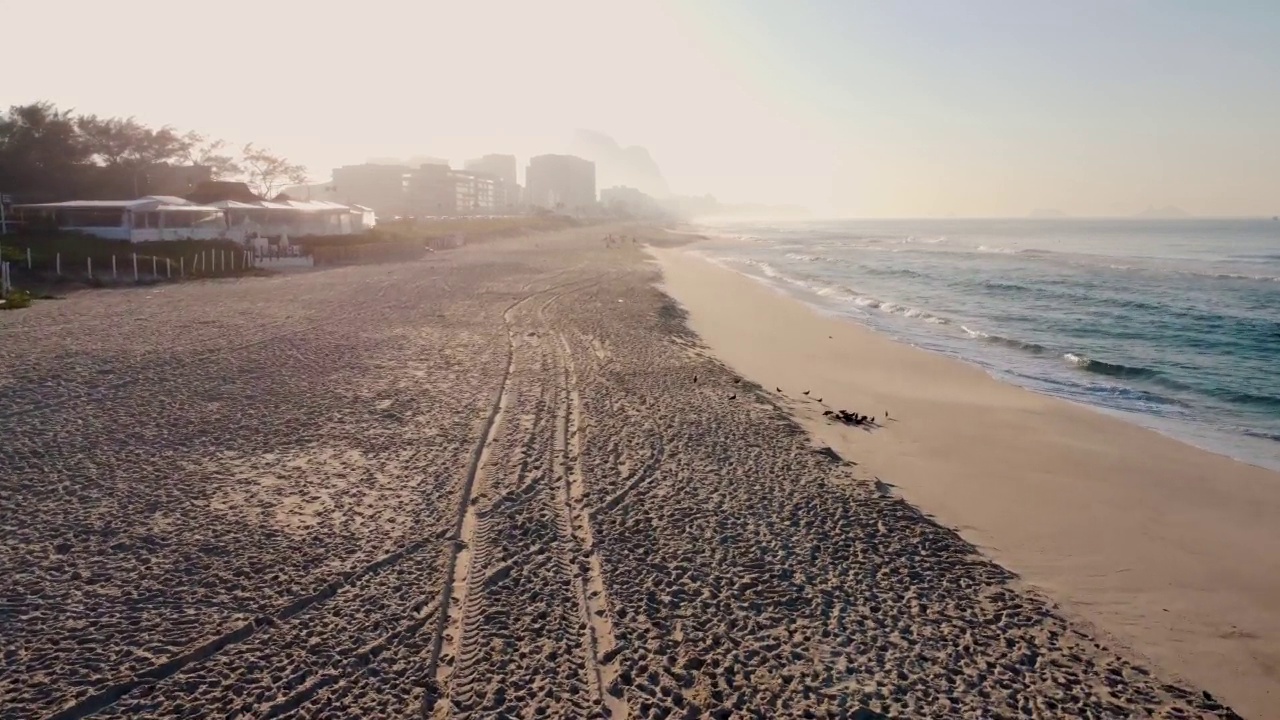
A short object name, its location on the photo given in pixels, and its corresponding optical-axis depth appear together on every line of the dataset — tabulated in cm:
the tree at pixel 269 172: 6475
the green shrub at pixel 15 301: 1783
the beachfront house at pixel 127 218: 3022
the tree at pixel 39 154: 3806
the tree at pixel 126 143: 4453
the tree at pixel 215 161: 5676
